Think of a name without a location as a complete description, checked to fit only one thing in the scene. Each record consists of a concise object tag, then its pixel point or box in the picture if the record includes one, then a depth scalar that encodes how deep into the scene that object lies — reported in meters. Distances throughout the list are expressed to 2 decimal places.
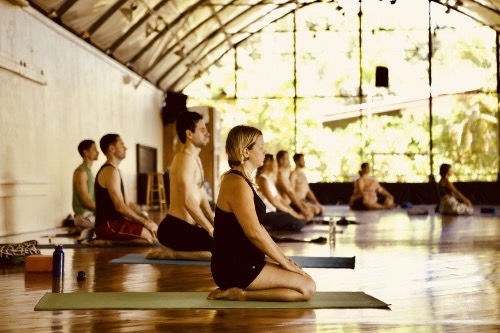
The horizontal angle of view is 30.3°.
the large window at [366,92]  21.42
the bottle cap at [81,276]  5.56
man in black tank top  8.00
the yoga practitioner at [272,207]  10.42
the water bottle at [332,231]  8.56
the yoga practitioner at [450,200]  14.56
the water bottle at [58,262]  5.77
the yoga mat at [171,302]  4.37
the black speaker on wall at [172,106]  21.00
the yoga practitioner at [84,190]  9.62
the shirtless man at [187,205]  6.53
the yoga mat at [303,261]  6.48
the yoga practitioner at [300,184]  14.33
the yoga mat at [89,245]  8.12
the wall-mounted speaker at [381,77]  20.61
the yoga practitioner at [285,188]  12.27
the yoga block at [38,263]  6.01
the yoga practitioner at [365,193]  17.86
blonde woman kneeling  4.36
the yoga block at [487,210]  15.70
